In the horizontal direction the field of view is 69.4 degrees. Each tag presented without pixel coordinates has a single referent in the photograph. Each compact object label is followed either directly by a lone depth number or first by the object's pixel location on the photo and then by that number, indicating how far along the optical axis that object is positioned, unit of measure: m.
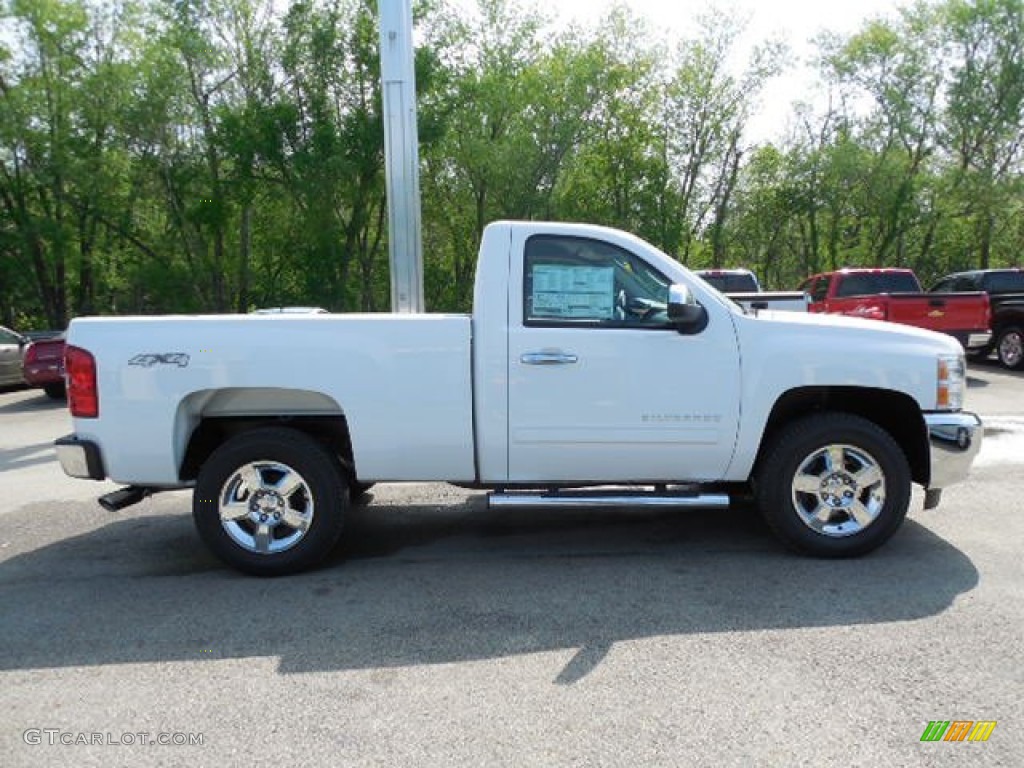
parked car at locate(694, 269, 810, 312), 16.50
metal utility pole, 7.14
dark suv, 14.34
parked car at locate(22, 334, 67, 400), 13.48
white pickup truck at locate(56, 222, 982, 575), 4.24
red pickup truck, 12.79
